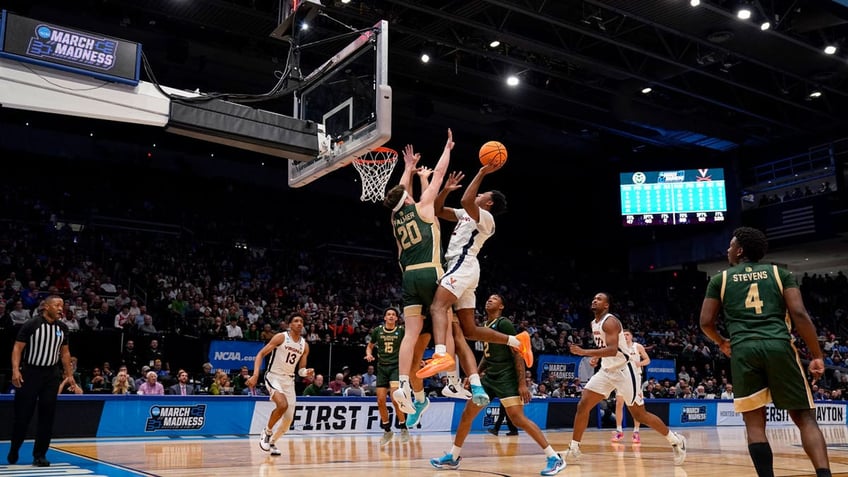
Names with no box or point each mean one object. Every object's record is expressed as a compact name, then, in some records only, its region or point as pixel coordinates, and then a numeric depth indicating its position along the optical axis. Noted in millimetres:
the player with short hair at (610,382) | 9680
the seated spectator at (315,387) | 15703
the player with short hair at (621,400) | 12547
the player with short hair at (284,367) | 10914
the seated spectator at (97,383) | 14289
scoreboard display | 28266
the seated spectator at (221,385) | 15219
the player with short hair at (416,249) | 7262
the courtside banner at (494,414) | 16938
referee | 8500
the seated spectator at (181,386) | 14688
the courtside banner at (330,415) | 14648
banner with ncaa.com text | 17078
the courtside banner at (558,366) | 21641
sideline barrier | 12609
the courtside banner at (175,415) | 12914
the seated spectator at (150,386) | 14031
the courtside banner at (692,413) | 20078
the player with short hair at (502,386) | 7899
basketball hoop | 11555
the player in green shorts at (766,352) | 5297
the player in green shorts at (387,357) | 12422
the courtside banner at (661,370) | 23719
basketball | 7082
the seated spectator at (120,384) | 14000
